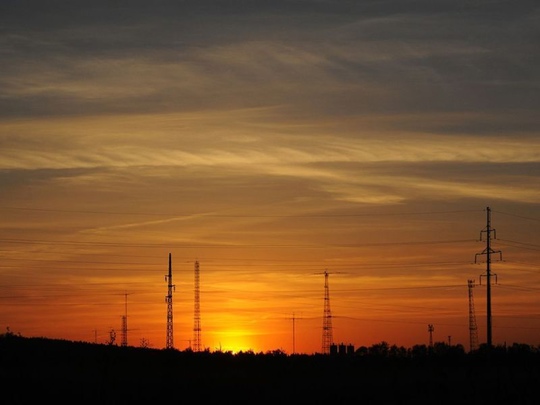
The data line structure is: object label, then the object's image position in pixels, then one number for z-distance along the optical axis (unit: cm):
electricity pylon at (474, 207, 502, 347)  8909
